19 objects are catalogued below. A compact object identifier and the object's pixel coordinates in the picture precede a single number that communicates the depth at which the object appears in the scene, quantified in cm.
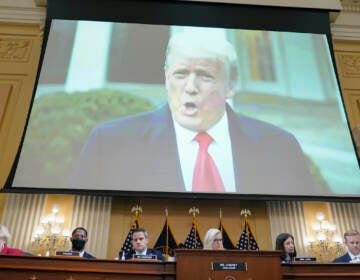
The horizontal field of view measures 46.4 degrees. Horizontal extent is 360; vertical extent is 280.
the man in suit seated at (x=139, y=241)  421
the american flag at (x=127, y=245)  537
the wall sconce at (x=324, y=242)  588
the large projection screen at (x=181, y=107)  561
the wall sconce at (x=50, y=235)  562
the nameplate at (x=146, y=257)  353
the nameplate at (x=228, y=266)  334
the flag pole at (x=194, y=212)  602
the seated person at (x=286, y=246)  447
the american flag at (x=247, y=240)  573
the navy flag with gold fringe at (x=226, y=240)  591
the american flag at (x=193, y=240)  569
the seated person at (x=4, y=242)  427
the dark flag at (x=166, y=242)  574
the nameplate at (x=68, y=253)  352
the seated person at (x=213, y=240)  436
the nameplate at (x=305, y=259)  363
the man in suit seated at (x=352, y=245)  450
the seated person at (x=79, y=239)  431
